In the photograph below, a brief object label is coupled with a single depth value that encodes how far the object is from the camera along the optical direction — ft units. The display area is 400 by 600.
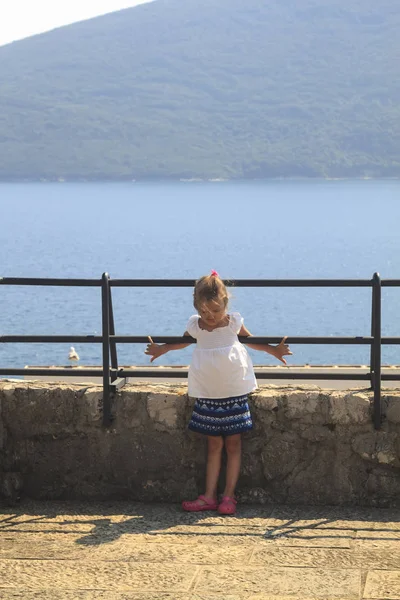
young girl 25.85
